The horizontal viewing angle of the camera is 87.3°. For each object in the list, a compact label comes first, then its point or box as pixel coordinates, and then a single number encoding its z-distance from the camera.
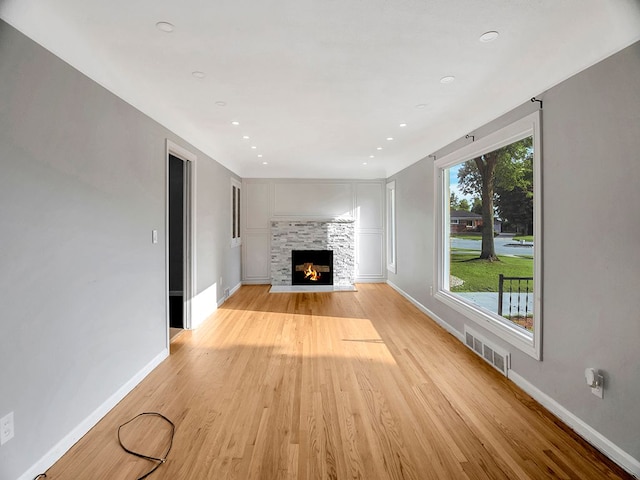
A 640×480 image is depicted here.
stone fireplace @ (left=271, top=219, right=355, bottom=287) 7.27
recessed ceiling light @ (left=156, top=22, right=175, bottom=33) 1.93
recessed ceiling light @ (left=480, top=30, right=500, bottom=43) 2.04
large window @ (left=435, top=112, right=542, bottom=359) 2.66
